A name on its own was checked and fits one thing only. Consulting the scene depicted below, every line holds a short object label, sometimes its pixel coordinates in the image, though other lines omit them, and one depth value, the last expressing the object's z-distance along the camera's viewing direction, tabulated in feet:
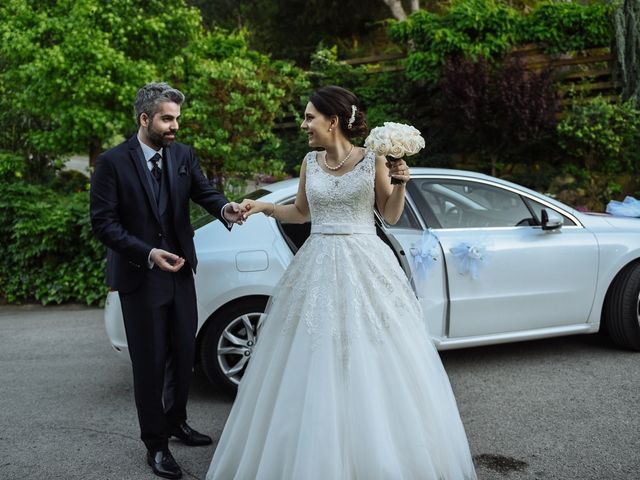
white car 15.25
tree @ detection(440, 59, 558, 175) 33.14
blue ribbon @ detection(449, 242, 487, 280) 16.10
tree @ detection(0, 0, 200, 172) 28.55
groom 11.27
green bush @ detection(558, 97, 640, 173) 33.96
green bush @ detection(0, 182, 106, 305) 26.30
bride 9.71
